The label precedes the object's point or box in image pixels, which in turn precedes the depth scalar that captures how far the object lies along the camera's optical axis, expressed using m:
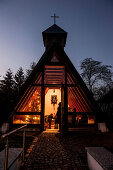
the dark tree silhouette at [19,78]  28.73
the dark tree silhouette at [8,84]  21.44
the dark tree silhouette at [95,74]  15.84
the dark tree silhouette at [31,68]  28.02
